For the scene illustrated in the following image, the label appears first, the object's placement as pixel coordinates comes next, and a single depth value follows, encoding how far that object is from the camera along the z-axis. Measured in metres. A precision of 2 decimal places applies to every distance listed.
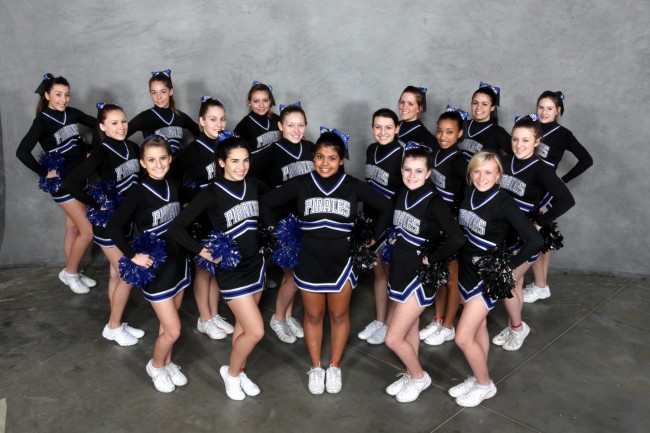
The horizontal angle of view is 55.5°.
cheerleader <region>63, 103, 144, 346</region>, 3.98
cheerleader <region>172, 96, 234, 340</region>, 4.18
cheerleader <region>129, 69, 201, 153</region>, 4.66
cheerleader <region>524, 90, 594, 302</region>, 4.44
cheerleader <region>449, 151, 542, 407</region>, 3.27
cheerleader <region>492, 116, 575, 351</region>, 3.79
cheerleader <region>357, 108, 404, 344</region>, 3.97
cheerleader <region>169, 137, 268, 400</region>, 3.36
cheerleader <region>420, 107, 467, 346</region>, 4.02
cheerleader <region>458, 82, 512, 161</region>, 4.48
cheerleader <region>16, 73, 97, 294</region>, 4.59
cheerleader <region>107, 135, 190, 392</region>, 3.42
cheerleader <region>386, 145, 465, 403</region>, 3.35
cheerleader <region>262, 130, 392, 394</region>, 3.42
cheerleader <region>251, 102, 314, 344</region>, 4.09
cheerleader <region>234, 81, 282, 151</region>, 4.63
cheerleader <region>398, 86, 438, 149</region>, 4.34
